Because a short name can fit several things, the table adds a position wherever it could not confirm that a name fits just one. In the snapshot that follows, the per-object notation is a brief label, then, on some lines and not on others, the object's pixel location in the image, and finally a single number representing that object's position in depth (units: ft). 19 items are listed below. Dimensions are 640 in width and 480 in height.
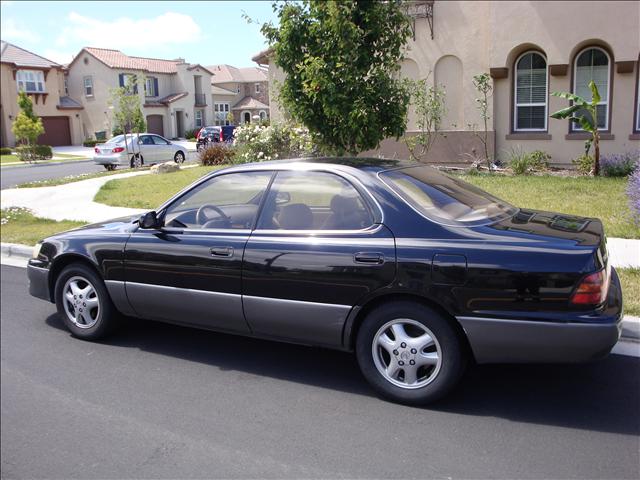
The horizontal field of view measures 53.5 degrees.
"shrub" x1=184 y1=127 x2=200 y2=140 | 183.11
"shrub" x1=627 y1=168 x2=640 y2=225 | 29.01
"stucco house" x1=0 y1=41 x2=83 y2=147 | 160.45
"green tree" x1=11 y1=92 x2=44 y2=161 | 119.14
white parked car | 85.05
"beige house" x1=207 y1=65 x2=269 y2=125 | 210.59
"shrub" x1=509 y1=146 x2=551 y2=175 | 48.14
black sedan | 12.90
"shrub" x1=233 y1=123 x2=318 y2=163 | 53.36
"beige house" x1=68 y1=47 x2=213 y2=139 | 174.50
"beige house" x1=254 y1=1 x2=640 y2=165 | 49.26
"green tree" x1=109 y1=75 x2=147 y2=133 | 96.84
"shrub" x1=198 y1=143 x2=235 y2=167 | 69.82
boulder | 68.90
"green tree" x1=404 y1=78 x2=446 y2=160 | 52.32
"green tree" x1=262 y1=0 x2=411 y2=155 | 25.77
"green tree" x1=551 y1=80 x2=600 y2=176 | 44.27
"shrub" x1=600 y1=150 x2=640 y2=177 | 43.55
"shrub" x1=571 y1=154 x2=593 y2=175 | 46.88
